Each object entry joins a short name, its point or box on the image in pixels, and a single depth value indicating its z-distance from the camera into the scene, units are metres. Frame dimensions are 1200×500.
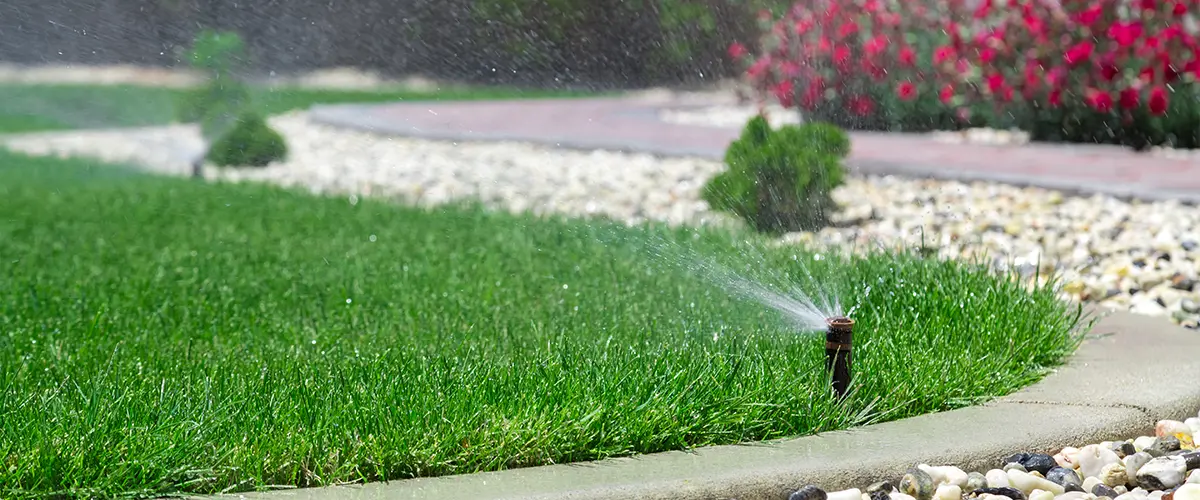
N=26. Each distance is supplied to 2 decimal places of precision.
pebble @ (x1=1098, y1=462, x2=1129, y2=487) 2.84
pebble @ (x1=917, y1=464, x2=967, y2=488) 2.73
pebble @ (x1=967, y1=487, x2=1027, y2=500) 2.70
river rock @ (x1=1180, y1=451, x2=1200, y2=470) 2.88
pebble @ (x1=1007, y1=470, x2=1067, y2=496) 2.74
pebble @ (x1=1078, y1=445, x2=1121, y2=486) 2.88
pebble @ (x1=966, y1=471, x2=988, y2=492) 2.72
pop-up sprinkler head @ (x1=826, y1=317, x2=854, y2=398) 2.94
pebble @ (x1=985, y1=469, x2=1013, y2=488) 2.75
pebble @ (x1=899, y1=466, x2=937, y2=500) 2.68
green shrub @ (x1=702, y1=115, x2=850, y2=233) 6.22
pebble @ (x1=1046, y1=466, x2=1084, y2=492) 2.77
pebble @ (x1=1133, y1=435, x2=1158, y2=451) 3.03
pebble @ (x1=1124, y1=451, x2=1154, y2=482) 2.84
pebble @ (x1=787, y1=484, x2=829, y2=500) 2.56
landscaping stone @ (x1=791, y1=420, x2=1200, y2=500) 2.69
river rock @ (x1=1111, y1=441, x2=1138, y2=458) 2.97
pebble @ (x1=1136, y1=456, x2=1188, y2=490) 2.80
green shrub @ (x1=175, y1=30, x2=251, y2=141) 11.24
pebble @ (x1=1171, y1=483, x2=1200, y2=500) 2.65
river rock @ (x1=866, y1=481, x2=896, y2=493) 2.68
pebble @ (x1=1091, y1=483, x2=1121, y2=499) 2.79
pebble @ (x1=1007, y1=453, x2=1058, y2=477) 2.83
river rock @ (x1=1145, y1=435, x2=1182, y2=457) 2.99
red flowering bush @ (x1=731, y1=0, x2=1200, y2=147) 9.94
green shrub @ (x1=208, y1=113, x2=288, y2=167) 10.14
